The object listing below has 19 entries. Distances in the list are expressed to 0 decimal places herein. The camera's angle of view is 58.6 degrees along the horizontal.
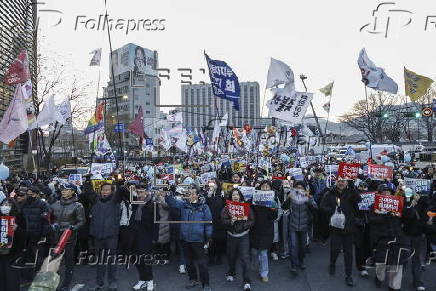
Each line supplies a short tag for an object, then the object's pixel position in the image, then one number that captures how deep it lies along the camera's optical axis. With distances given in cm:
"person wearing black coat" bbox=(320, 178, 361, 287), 655
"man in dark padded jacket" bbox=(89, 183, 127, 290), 631
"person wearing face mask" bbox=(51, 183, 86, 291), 626
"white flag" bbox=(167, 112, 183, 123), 2542
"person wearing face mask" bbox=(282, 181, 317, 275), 704
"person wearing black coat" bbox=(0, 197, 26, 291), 530
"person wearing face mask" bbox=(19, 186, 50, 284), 632
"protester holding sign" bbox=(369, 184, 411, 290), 611
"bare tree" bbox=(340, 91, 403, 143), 5545
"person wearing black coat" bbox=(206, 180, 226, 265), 767
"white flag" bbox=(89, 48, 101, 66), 1499
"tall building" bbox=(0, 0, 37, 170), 2041
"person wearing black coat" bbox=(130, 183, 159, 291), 645
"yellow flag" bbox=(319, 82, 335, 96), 1947
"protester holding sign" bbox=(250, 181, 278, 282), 671
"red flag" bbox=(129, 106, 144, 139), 1697
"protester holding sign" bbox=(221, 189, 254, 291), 637
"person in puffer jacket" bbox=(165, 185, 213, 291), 620
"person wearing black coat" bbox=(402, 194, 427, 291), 614
